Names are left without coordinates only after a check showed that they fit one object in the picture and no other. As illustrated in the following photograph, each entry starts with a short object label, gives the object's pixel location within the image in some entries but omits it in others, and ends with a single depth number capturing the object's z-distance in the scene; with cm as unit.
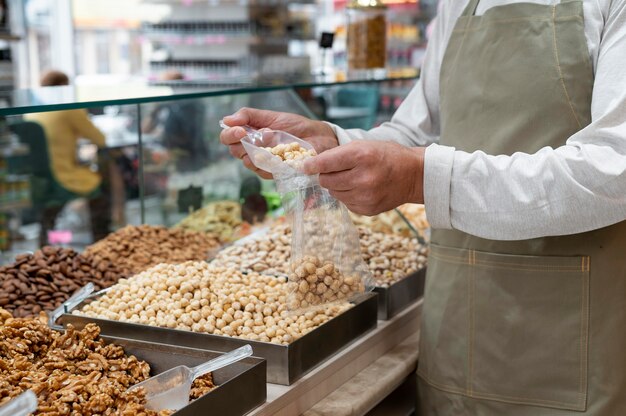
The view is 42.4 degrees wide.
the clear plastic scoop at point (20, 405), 115
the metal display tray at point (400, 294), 223
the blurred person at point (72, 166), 337
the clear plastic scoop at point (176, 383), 154
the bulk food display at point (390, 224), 282
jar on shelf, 386
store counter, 171
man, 153
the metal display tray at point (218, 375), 145
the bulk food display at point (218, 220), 303
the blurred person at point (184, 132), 338
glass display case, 314
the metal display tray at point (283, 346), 171
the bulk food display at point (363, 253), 239
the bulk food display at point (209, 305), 182
